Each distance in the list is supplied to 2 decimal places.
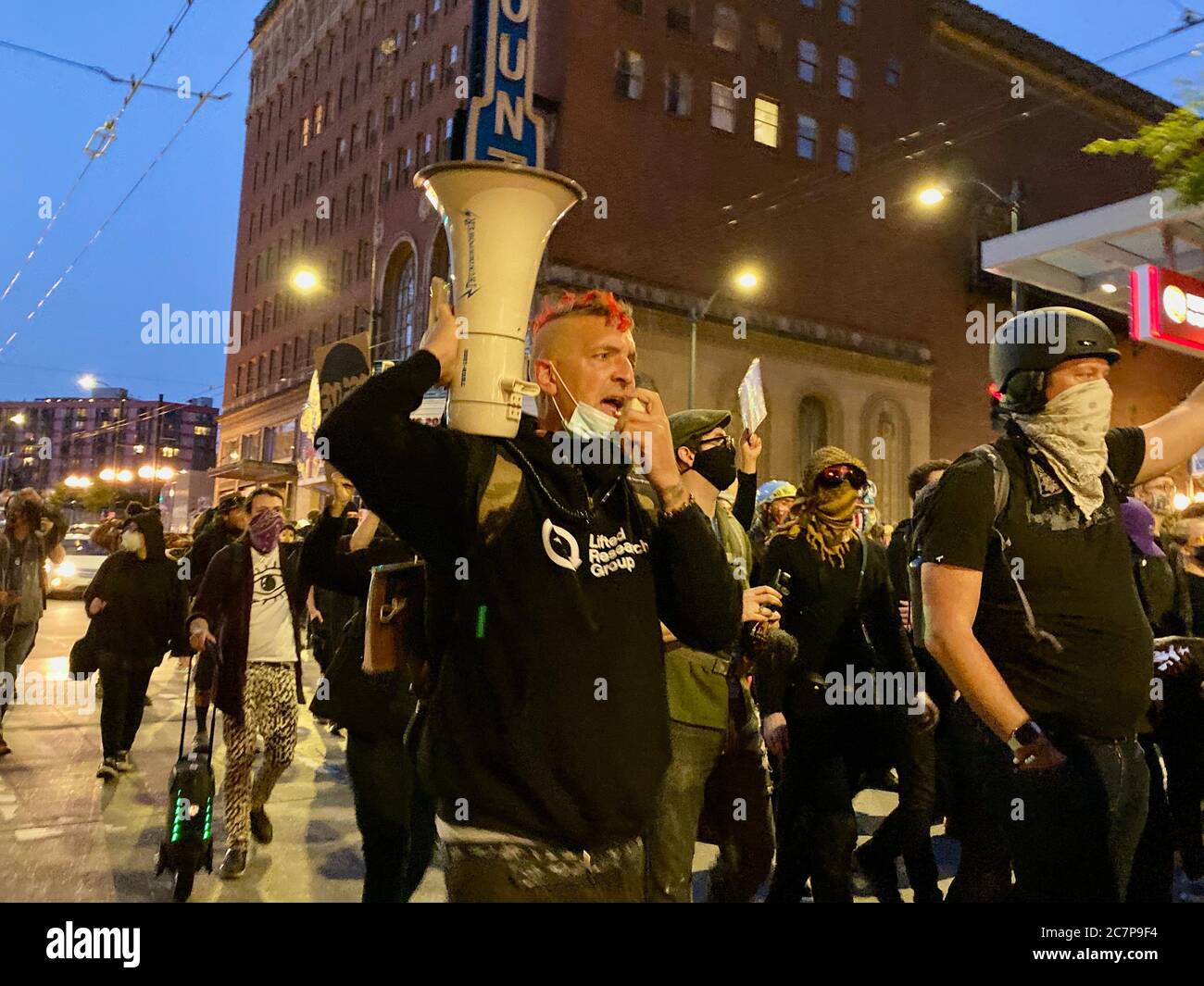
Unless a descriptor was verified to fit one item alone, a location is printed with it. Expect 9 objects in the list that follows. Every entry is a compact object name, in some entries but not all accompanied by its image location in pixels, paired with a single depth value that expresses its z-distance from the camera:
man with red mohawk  1.96
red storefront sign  10.63
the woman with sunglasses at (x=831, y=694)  4.06
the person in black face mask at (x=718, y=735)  3.38
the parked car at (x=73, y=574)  24.36
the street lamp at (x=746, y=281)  28.09
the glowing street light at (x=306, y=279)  19.06
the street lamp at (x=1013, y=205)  16.99
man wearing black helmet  2.57
